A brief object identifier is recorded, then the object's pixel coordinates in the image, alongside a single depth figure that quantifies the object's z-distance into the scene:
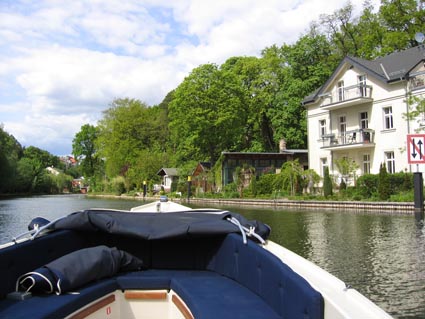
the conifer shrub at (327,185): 27.50
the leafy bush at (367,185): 25.06
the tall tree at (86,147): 82.62
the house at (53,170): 106.94
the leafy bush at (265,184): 33.34
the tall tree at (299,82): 42.50
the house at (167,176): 55.92
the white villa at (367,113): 28.30
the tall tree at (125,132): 61.69
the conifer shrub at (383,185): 23.28
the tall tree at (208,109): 43.06
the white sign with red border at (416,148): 17.83
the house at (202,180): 42.19
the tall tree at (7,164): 57.44
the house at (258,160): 40.88
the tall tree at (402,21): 37.22
